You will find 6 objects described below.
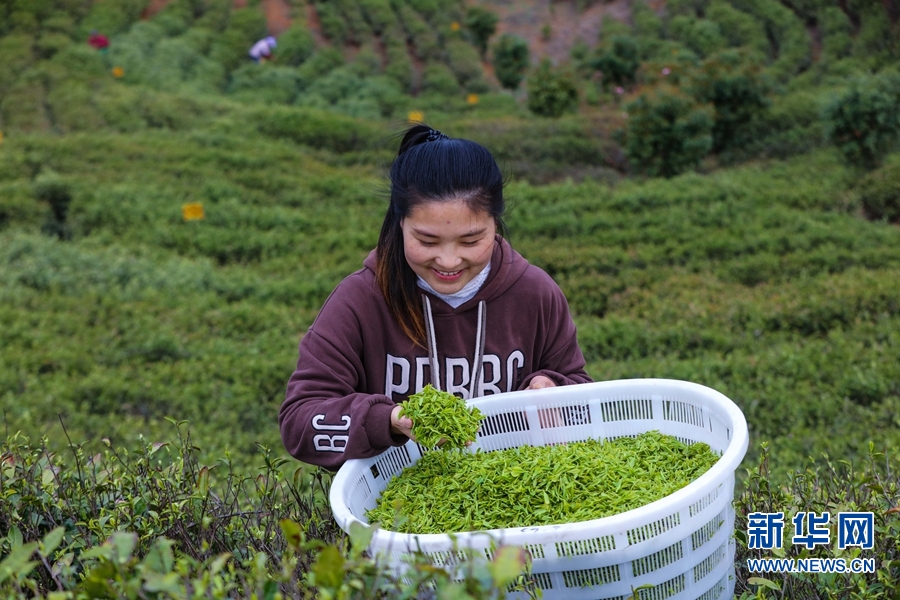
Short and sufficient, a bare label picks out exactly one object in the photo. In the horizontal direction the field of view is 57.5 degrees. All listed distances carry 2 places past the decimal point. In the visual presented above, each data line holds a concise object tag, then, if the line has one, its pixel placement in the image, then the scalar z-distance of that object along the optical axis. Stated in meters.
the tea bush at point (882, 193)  6.17
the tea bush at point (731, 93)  7.50
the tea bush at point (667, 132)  7.16
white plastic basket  1.26
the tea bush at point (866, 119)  6.52
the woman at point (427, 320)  1.78
